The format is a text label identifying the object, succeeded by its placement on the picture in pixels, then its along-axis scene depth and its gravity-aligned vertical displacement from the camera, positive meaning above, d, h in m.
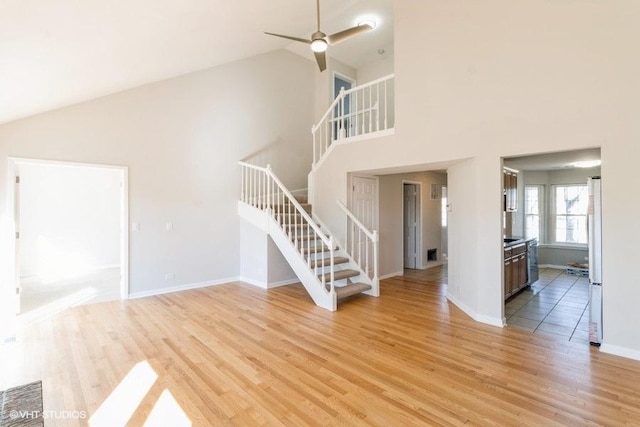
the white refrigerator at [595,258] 3.27 -0.50
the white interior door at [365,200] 5.84 +0.23
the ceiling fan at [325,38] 3.34 +1.92
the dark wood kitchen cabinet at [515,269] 4.85 -0.96
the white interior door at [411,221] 7.65 -0.22
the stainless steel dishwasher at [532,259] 5.79 -0.91
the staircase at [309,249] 4.77 -0.64
